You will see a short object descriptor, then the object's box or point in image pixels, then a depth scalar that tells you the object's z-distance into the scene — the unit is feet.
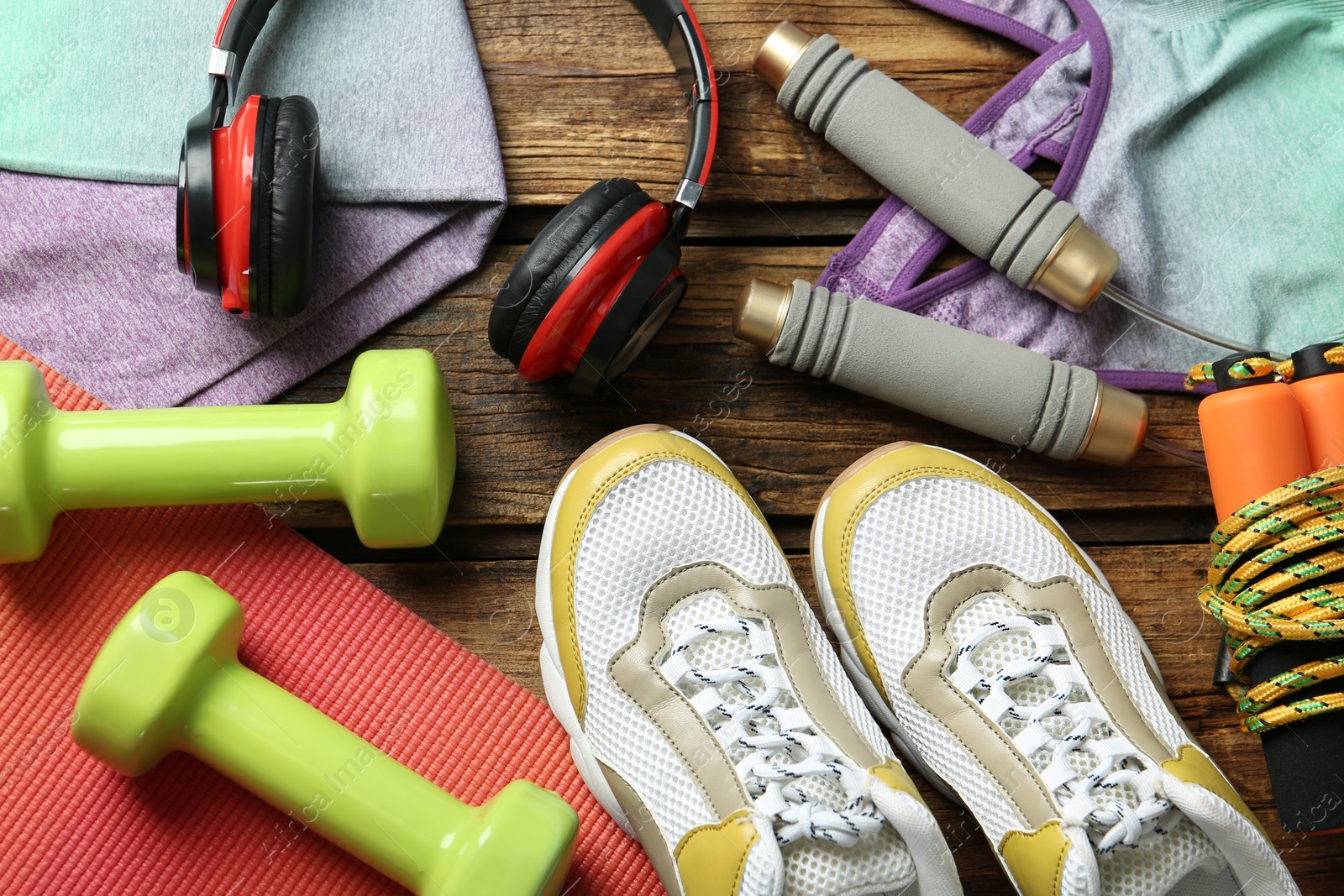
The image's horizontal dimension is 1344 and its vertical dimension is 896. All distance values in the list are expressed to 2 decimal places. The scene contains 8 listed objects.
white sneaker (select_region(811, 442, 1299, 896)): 1.93
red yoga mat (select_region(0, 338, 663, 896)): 2.10
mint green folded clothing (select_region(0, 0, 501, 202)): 2.22
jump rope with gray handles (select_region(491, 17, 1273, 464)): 2.17
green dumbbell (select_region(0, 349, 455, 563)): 1.89
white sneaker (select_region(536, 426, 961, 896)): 1.95
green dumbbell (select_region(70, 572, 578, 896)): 1.82
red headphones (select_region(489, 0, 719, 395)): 1.90
